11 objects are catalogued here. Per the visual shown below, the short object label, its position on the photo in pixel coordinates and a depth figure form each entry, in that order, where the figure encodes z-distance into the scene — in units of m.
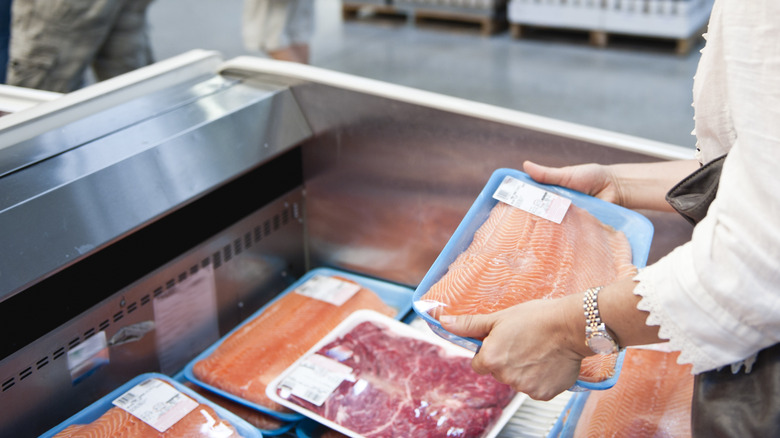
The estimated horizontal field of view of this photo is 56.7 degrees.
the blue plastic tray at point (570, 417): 1.56
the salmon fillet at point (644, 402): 1.49
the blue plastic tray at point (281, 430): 1.69
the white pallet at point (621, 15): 5.94
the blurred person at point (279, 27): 4.38
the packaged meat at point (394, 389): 1.60
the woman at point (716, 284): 0.93
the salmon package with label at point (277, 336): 1.79
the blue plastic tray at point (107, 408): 1.56
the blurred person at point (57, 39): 3.37
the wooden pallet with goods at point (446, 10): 6.82
